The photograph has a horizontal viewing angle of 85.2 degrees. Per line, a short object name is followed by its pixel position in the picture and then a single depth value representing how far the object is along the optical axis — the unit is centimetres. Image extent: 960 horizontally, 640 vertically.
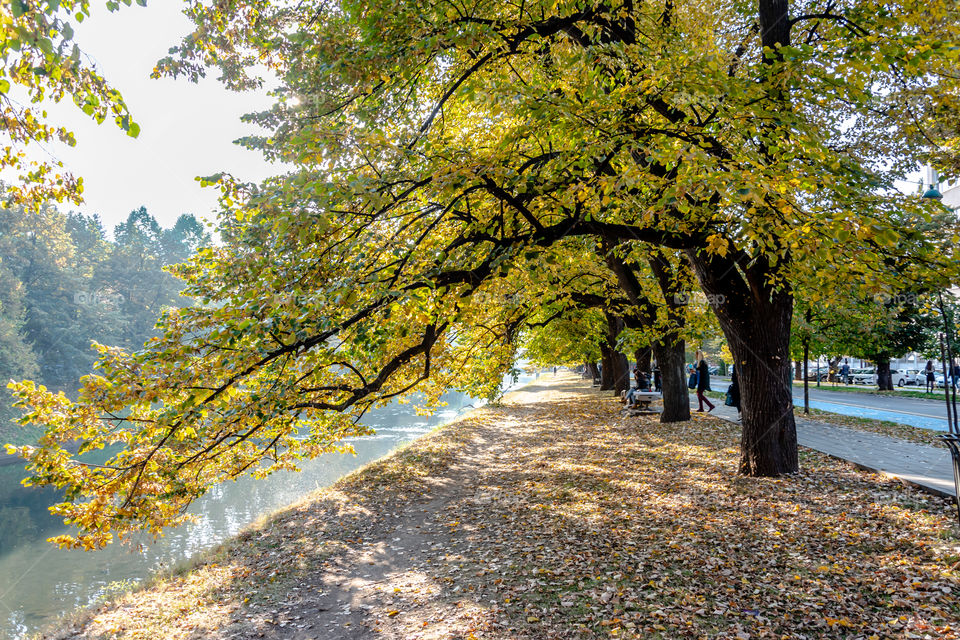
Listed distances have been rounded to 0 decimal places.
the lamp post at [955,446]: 508
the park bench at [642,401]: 1730
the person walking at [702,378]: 1769
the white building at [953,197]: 3553
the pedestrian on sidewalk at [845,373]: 3828
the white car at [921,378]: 3378
